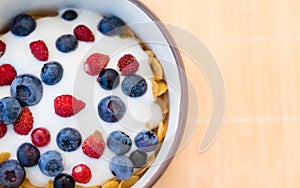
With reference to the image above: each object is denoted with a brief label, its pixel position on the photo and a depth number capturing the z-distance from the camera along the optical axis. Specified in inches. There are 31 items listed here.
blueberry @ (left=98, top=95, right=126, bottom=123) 14.7
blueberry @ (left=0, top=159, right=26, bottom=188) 14.5
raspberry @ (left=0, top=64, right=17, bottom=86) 15.0
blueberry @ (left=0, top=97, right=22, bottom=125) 14.6
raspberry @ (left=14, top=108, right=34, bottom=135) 14.8
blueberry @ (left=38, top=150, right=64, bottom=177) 14.6
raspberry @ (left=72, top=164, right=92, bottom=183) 14.7
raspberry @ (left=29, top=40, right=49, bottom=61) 15.1
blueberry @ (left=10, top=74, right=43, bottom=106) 14.7
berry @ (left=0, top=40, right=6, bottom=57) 15.2
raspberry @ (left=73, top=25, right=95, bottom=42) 15.3
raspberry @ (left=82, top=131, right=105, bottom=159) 14.7
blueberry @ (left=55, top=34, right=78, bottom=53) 15.1
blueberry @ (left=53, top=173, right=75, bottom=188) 14.6
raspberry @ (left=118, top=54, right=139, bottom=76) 15.1
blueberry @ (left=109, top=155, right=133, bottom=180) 14.6
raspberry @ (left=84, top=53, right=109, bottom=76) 15.0
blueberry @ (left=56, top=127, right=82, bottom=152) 14.7
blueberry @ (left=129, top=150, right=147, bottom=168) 14.8
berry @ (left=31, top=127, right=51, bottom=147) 14.7
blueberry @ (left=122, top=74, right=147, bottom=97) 14.9
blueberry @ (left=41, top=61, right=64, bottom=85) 14.8
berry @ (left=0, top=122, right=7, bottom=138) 14.8
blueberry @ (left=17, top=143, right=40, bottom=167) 14.6
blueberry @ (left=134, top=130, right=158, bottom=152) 14.8
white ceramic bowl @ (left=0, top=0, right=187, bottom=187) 14.5
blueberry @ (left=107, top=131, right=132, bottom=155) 14.7
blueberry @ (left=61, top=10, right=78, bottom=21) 15.6
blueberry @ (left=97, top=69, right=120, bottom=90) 14.9
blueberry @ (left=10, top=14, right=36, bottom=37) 15.3
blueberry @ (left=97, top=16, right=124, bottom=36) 15.4
